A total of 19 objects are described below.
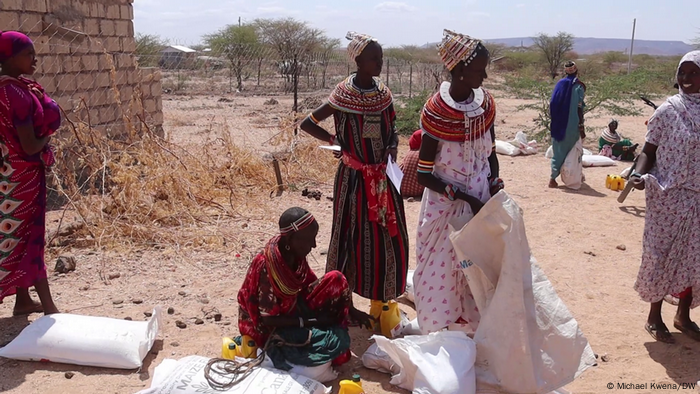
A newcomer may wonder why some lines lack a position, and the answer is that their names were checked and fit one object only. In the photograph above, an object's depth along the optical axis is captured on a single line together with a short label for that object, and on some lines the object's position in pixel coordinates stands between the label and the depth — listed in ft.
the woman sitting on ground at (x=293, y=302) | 9.52
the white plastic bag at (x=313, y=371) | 9.62
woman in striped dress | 11.21
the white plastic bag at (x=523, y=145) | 34.17
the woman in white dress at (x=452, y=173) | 9.58
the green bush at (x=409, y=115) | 39.75
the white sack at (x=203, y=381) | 8.79
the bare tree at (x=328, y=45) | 68.68
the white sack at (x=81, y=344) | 10.38
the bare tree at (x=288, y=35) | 79.37
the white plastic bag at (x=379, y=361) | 10.35
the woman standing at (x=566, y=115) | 25.00
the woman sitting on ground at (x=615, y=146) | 31.78
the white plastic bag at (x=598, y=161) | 30.81
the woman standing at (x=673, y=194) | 10.77
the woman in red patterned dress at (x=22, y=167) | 11.17
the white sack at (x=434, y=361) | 8.96
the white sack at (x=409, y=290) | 13.43
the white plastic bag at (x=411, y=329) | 11.54
